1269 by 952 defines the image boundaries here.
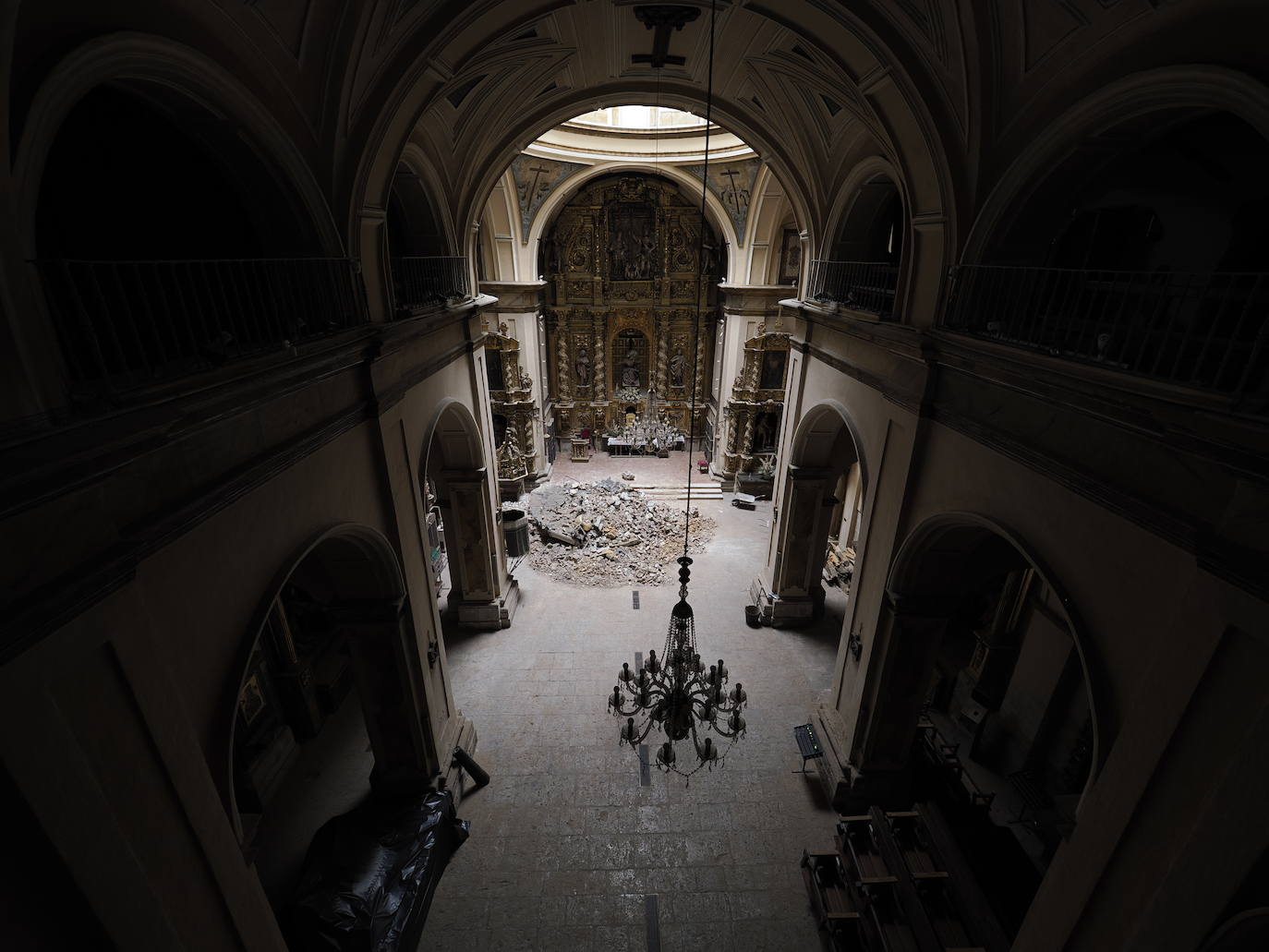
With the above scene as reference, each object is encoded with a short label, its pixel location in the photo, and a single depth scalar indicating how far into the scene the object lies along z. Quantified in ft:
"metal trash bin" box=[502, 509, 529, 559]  42.16
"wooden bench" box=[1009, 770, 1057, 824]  23.99
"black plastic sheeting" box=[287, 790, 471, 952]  17.80
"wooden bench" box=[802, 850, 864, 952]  19.17
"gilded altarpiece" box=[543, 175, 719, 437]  59.52
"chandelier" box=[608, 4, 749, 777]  17.34
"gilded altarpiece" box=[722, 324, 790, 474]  53.11
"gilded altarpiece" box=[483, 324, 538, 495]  53.47
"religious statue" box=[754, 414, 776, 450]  55.77
